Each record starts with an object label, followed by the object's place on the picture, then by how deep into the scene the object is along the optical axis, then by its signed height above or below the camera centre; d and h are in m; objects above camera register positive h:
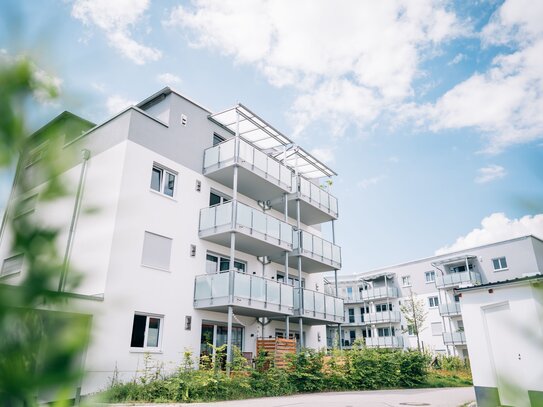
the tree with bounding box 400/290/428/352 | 36.95 +3.75
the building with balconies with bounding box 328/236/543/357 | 39.56 +7.15
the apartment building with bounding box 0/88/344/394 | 15.84 +5.27
